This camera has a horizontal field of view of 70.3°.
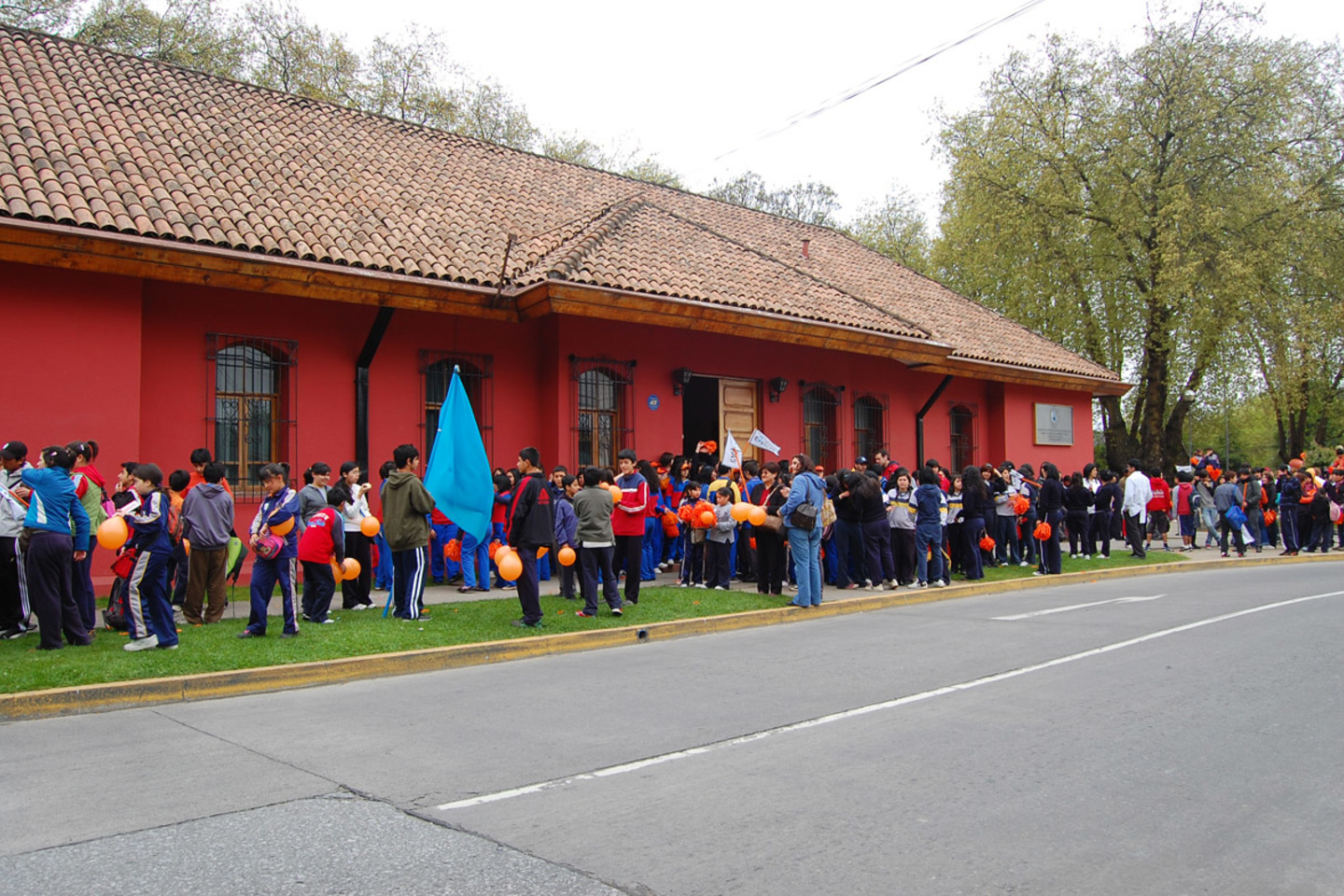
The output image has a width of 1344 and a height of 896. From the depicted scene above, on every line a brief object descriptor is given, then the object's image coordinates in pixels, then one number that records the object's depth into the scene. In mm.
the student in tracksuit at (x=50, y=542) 8289
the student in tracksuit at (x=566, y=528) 11633
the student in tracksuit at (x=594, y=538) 10695
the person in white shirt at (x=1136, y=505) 18656
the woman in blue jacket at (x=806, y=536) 11836
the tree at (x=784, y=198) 49250
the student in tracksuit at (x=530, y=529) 10023
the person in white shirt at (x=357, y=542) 11164
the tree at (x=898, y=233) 45500
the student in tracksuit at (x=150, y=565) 8555
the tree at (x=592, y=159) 34594
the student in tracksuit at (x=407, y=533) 10422
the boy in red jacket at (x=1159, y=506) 22469
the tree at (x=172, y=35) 24641
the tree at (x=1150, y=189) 27328
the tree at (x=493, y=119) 31625
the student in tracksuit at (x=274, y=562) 9234
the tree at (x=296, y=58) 27562
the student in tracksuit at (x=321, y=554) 9672
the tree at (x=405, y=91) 29781
